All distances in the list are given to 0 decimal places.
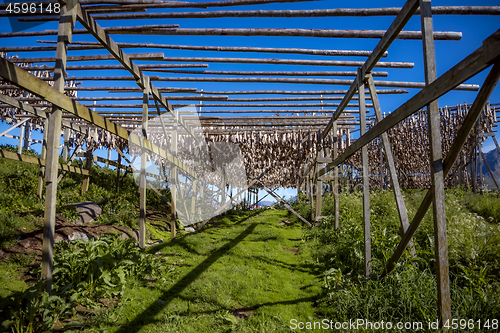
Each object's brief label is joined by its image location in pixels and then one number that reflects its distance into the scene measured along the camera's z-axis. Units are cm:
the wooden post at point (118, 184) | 1194
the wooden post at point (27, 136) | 1508
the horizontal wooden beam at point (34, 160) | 680
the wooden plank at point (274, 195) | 1239
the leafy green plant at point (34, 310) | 290
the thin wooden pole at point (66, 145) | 1225
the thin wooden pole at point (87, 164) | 1051
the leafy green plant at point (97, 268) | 387
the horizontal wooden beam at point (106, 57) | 560
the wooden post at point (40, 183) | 839
